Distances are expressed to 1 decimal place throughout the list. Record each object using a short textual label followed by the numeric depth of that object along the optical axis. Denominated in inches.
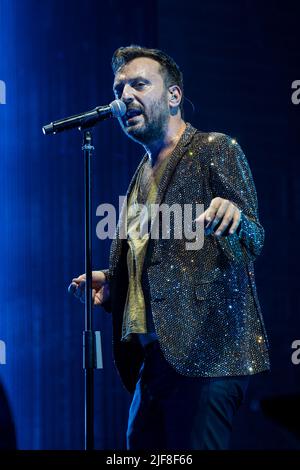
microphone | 184.2
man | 172.4
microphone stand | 178.5
